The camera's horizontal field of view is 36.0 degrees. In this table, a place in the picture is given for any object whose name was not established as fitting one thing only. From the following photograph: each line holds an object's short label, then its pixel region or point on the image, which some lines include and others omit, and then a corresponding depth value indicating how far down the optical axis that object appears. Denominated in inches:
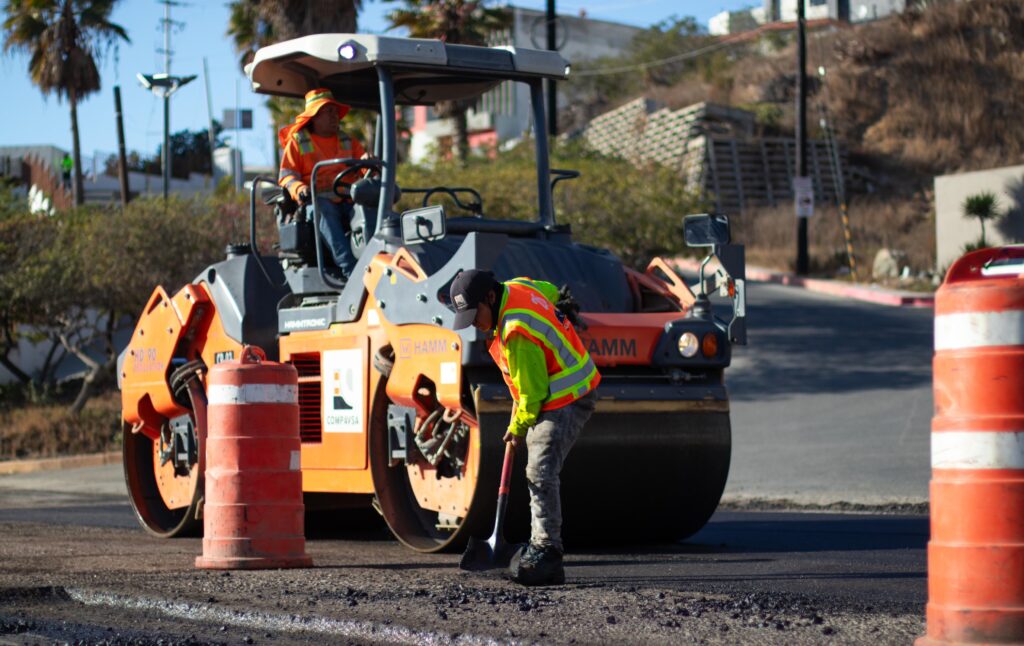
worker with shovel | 301.1
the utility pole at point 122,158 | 1515.7
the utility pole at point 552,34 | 1337.7
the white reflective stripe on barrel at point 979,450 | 189.6
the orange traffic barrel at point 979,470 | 189.0
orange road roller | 355.6
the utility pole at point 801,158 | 1289.4
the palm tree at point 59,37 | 1488.7
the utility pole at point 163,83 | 1019.9
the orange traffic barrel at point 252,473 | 332.8
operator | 411.8
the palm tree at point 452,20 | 1268.0
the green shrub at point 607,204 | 1030.4
